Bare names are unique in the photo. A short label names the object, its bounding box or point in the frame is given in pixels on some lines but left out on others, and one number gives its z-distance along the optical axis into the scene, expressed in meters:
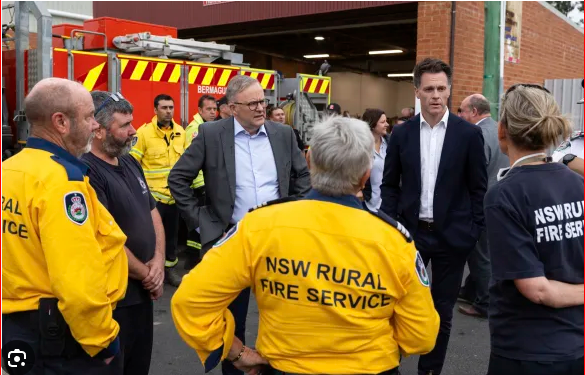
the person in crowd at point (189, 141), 6.60
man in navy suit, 3.68
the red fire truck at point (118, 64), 6.70
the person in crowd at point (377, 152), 5.98
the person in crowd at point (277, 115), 8.32
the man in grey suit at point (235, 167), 3.67
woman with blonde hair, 2.04
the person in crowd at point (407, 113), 12.63
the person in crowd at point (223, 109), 7.07
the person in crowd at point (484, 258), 5.50
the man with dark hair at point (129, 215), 2.81
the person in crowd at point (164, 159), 6.55
